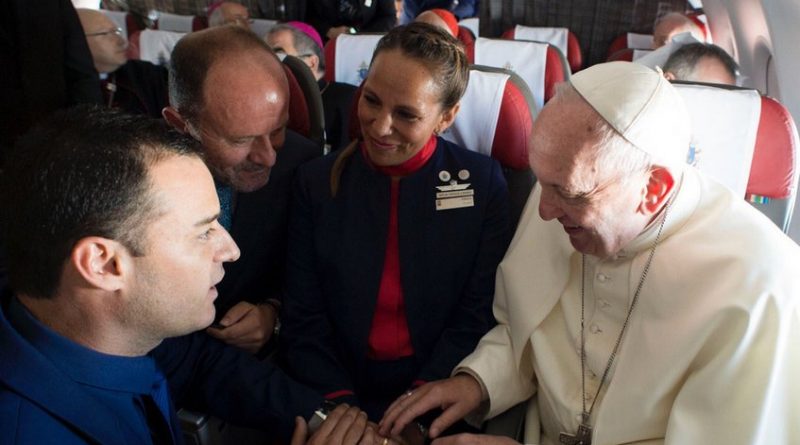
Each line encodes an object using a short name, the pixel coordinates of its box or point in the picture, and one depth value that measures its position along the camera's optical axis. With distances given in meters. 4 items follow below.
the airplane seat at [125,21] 5.87
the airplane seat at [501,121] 1.94
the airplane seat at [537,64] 3.34
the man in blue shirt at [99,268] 1.03
